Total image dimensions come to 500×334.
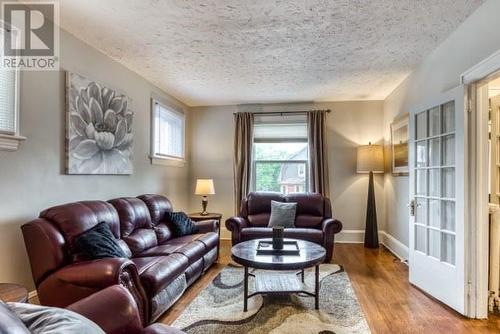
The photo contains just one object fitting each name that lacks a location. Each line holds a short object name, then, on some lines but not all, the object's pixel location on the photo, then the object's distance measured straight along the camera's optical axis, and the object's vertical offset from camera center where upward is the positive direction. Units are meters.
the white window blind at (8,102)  2.27 +0.50
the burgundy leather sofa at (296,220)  4.23 -0.77
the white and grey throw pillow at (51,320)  0.94 -0.49
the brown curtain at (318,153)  5.45 +0.28
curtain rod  5.60 +1.05
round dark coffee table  2.67 -0.83
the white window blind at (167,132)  4.73 +0.61
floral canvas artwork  2.98 +0.43
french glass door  2.68 -0.28
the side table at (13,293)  1.71 -0.73
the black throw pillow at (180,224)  3.89 -0.72
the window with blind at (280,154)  5.73 +0.28
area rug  2.42 -1.26
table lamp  5.06 -0.32
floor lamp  5.09 +0.01
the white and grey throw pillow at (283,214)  4.61 -0.70
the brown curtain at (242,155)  5.64 +0.25
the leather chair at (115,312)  1.35 -0.65
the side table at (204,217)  4.46 -0.71
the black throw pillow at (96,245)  2.39 -0.62
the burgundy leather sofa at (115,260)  2.16 -0.76
